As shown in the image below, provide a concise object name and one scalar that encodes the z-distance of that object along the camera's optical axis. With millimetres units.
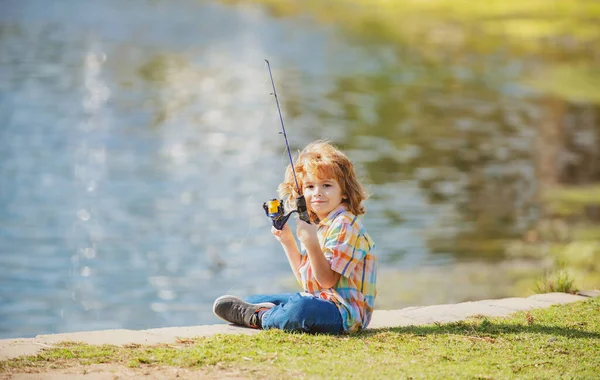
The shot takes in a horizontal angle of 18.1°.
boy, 11173
